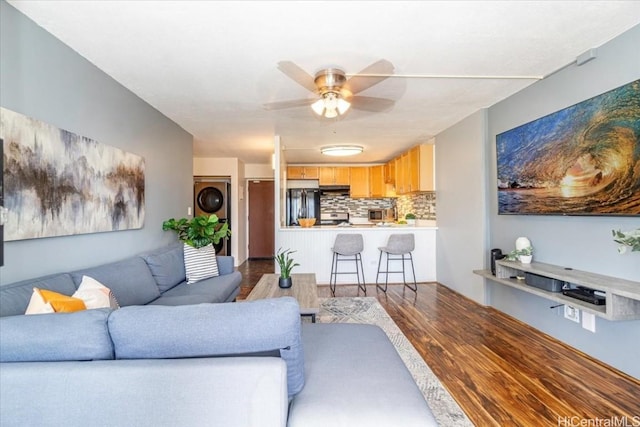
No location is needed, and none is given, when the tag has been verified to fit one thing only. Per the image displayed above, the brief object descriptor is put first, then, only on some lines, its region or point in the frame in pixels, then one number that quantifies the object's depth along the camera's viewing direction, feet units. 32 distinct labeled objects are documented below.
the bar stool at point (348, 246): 15.55
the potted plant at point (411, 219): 19.73
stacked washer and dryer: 22.08
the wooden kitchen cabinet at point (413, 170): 17.26
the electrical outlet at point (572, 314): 8.46
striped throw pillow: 11.08
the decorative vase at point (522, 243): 10.05
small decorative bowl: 17.24
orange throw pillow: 4.77
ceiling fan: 8.54
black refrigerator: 24.45
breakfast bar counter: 16.72
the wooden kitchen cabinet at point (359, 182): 24.36
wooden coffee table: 7.90
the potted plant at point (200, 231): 11.73
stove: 25.39
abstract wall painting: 5.96
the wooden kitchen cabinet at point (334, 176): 24.17
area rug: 5.91
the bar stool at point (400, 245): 15.34
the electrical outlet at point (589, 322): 7.98
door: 26.16
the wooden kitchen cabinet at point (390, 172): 22.05
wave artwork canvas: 6.93
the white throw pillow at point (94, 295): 5.57
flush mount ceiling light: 17.83
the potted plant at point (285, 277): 9.86
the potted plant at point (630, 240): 6.07
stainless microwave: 24.24
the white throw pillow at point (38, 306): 4.58
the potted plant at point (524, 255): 9.84
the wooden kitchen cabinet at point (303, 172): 24.20
